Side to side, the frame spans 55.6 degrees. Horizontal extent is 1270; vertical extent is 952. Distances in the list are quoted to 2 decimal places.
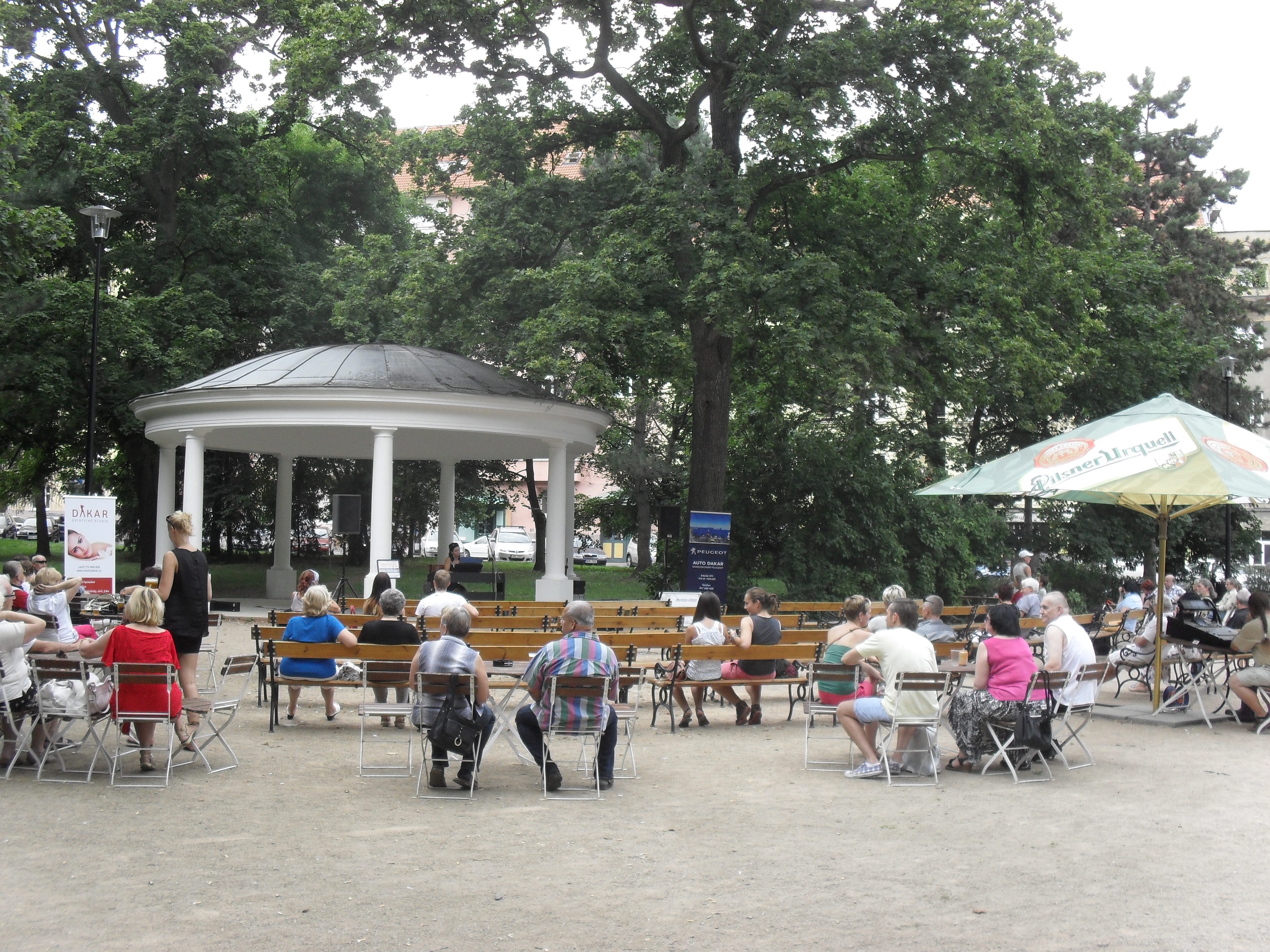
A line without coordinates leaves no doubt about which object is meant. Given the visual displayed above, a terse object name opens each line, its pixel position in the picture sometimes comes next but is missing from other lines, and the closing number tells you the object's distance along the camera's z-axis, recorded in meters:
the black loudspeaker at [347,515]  21.39
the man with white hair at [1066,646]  9.41
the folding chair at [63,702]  8.08
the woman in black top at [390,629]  10.45
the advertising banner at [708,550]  21.19
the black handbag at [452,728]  7.95
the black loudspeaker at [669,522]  22.08
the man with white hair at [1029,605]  15.81
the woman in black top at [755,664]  11.29
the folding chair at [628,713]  8.80
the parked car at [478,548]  55.37
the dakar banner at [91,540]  17.62
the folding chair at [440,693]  7.95
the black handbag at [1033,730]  8.93
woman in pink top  9.03
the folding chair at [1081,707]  9.39
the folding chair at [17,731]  8.23
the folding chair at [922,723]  8.73
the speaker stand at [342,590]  21.11
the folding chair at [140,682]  7.95
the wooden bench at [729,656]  10.84
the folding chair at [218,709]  8.59
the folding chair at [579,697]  8.09
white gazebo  21.27
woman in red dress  8.06
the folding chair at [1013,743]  8.89
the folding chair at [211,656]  12.81
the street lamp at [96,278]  21.36
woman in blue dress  10.59
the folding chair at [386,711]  8.84
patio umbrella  10.66
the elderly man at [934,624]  11.38
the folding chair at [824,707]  9.36
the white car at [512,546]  56.47
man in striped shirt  8.16
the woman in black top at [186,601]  9.33
